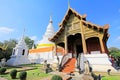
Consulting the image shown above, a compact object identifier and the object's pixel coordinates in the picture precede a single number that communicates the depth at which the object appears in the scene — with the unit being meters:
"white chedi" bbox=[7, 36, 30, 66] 12.70
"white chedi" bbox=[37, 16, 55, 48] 17.34
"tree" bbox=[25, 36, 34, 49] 31.29
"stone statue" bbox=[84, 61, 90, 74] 4.51
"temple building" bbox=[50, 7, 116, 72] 6.14
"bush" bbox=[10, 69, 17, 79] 5.48
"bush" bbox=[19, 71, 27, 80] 4.93
